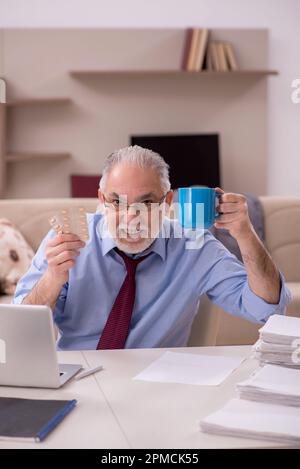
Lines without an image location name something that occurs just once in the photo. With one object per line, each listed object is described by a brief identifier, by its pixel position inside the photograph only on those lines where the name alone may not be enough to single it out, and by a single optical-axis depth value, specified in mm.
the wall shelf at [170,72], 5328
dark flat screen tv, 5383
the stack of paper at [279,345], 1437
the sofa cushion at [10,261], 3279
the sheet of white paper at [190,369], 1432
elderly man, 1771
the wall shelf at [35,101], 5336
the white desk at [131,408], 1090
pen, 1444
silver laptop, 1342
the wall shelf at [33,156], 5277
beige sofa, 3355
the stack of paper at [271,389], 1229
